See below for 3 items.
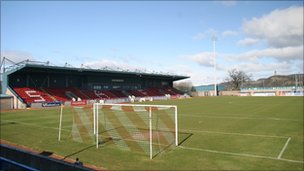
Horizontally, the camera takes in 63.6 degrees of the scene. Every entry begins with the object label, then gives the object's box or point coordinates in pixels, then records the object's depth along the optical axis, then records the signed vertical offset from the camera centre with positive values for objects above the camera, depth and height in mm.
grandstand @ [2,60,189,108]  42688 +1740
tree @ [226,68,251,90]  120188 +5646
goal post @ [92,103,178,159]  12758 -2626
